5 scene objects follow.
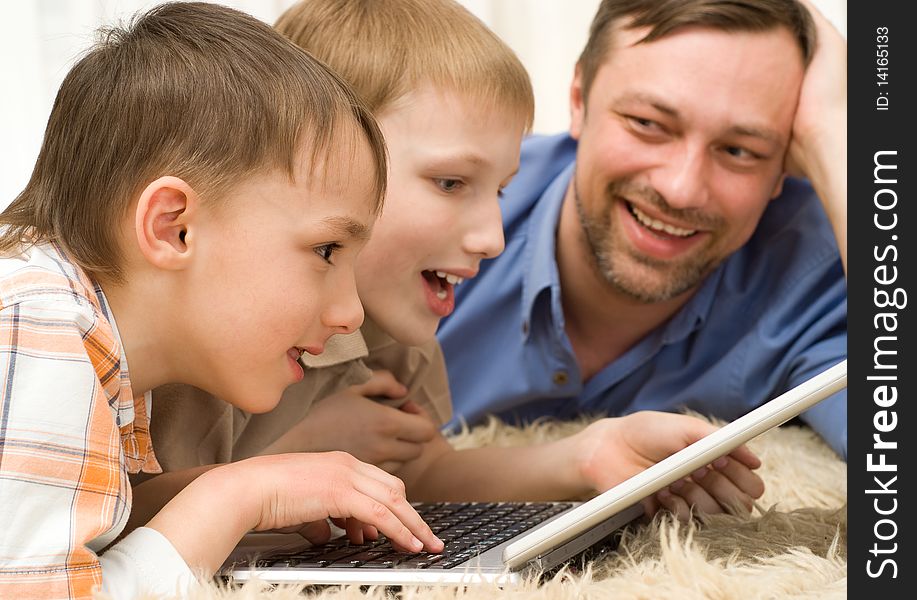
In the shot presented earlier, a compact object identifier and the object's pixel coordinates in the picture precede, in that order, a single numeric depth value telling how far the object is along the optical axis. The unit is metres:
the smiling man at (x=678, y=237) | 1.55
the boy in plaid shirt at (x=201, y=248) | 1.15
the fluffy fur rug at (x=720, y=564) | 1.12
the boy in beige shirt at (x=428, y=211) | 1.35
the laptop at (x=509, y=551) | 1.13
